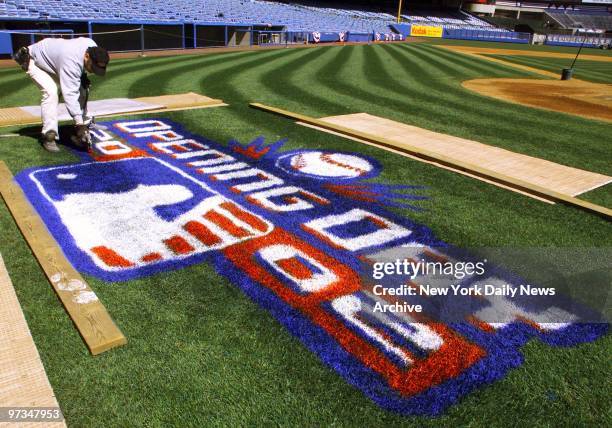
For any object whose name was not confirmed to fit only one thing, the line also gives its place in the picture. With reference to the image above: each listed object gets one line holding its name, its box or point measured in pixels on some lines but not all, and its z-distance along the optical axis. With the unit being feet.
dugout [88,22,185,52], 79.43
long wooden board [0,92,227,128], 26.89
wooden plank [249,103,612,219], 17.97
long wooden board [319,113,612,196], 21.09
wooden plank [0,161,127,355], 9.94
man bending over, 20.77
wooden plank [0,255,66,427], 8.38
